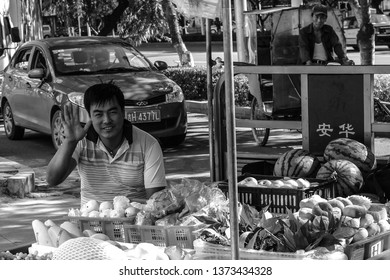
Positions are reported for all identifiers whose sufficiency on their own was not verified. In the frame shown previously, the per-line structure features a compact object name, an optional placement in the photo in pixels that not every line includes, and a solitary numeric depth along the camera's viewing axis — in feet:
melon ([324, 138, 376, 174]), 23.02
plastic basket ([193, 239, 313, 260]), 14.62
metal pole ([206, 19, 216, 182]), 24.29
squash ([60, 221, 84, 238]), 16.87
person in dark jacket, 41.09
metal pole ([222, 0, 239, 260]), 12.48
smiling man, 19.44
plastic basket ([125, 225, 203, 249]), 16.52
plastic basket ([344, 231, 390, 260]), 14.90
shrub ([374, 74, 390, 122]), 55.83
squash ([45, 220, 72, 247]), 16.29
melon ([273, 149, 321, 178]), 23.18
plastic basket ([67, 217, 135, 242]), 17.52
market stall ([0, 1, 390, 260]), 14.65
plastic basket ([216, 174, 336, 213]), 19.79
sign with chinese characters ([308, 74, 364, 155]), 23.91
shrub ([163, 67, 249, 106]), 68.74
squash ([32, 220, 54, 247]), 16.63
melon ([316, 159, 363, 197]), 21.77
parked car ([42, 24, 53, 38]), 156.48
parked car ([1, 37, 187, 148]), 43.50
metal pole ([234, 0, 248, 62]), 53.04
